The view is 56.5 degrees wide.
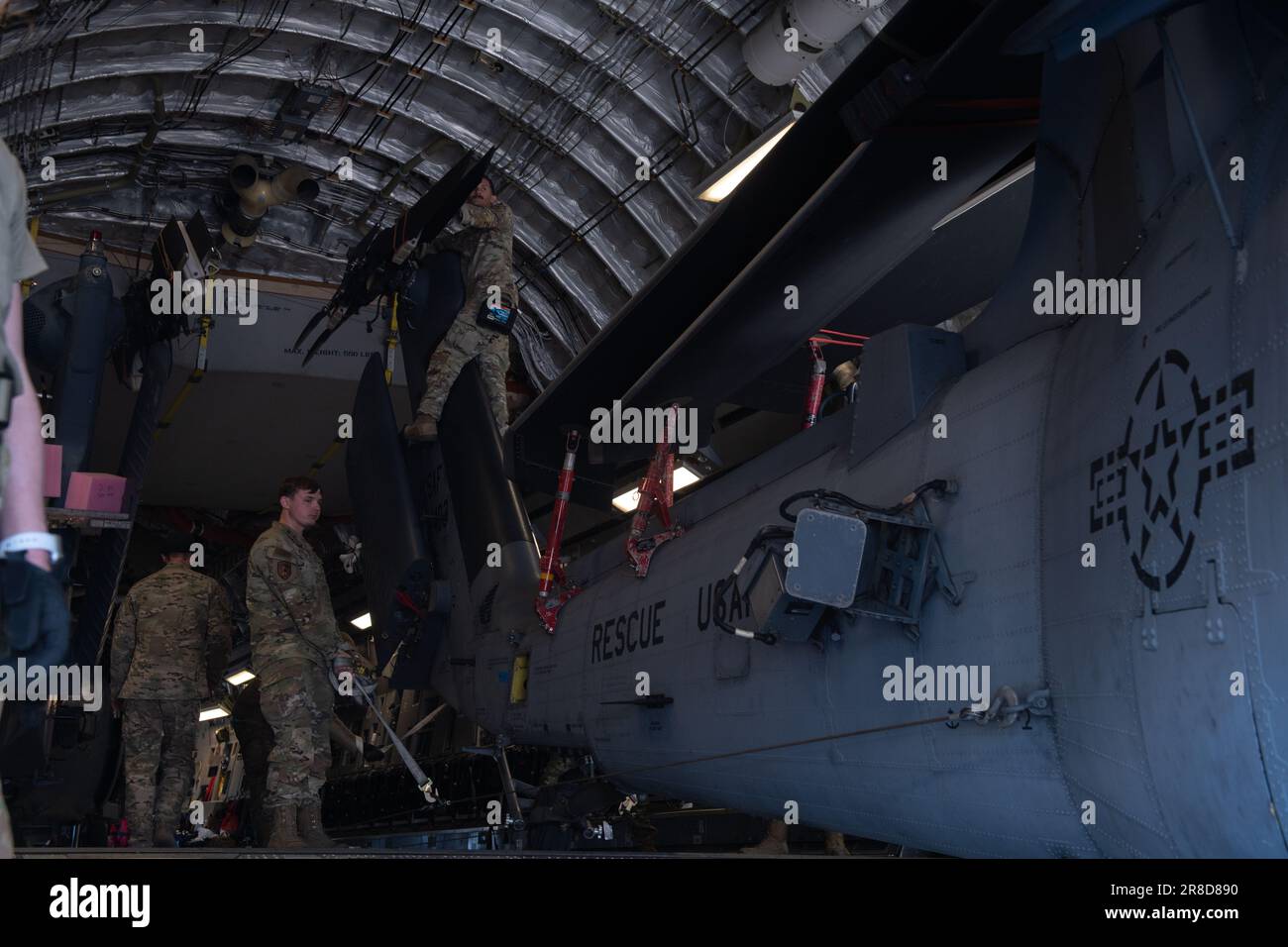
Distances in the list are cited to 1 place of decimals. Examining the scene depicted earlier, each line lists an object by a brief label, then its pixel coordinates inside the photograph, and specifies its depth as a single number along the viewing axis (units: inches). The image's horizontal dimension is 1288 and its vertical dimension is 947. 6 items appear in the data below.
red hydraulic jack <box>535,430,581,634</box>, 257.7
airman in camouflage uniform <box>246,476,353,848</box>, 235.1
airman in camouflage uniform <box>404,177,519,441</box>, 320.2
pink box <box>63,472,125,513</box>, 283.1
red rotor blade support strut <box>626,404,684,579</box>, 229.5
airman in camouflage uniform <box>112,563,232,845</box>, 273.9
